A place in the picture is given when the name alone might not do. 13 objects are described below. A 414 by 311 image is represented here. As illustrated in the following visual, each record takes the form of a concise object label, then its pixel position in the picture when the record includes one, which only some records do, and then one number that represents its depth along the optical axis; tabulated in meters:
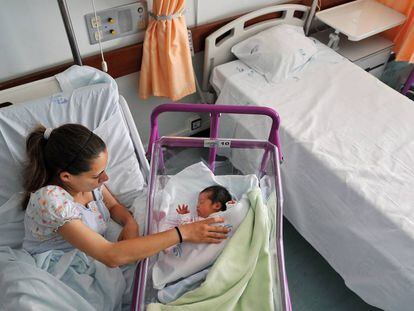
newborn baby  1.47
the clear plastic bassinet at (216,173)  1.19
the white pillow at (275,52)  2.18
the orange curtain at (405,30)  2.53
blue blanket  1.08
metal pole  1.40
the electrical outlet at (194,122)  2.58
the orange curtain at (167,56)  1.79
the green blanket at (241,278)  1.13
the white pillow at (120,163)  1.58
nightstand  2.58
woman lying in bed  1.12
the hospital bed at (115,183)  1.14
